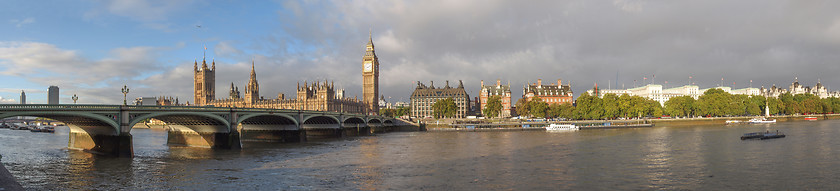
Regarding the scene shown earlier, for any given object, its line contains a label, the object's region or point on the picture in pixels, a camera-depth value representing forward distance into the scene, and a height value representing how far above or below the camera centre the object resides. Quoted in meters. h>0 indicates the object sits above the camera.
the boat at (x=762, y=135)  60.98 -3.23
